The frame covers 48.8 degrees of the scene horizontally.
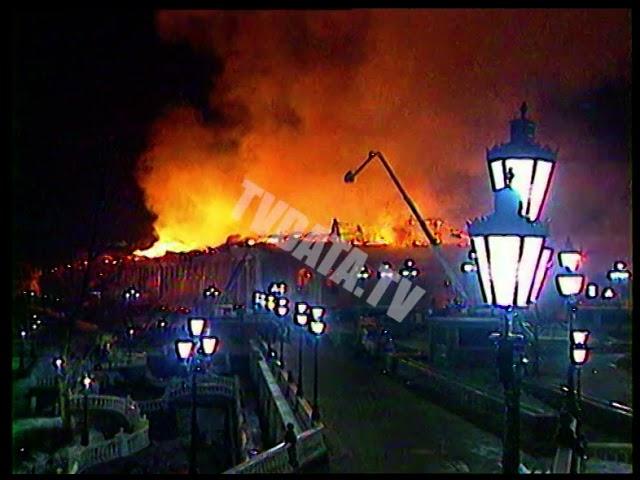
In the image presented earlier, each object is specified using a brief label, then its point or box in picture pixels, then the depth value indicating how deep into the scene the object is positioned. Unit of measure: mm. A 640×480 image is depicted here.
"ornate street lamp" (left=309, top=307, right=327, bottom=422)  17734
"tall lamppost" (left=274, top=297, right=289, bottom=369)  26625
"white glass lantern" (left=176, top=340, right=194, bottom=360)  13828
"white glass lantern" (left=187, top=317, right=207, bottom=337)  14266
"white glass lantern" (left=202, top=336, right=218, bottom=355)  14898
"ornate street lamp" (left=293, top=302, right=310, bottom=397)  21386
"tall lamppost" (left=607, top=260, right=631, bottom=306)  28500
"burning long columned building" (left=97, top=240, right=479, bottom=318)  55000
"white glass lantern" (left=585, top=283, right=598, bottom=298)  26166
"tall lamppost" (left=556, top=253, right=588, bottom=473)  10256
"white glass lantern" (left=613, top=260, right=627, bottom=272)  30709
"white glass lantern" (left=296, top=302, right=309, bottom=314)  21781
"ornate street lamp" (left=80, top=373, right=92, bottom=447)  22834
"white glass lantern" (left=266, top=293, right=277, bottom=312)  28725
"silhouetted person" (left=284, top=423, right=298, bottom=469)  13719
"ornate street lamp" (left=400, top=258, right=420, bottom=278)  38862
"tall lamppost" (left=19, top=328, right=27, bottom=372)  34938
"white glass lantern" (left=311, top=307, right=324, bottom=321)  18062
